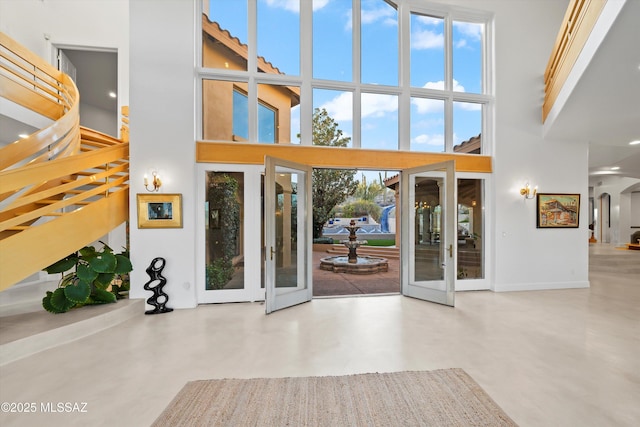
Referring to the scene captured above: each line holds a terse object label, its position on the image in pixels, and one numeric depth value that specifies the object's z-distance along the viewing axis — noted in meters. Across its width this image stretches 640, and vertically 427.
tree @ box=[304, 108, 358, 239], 12.48
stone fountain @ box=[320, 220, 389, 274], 7.64
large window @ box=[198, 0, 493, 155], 4.99
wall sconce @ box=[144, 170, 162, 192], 4.38
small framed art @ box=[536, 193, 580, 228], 5.65
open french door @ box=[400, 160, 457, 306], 4.69
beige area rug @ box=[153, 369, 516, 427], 1.96
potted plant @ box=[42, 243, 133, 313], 3.71
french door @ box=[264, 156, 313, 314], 4.25
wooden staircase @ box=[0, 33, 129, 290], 3.14
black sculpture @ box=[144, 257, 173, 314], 4.26
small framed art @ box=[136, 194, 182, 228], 4.43
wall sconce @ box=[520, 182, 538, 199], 5.57
